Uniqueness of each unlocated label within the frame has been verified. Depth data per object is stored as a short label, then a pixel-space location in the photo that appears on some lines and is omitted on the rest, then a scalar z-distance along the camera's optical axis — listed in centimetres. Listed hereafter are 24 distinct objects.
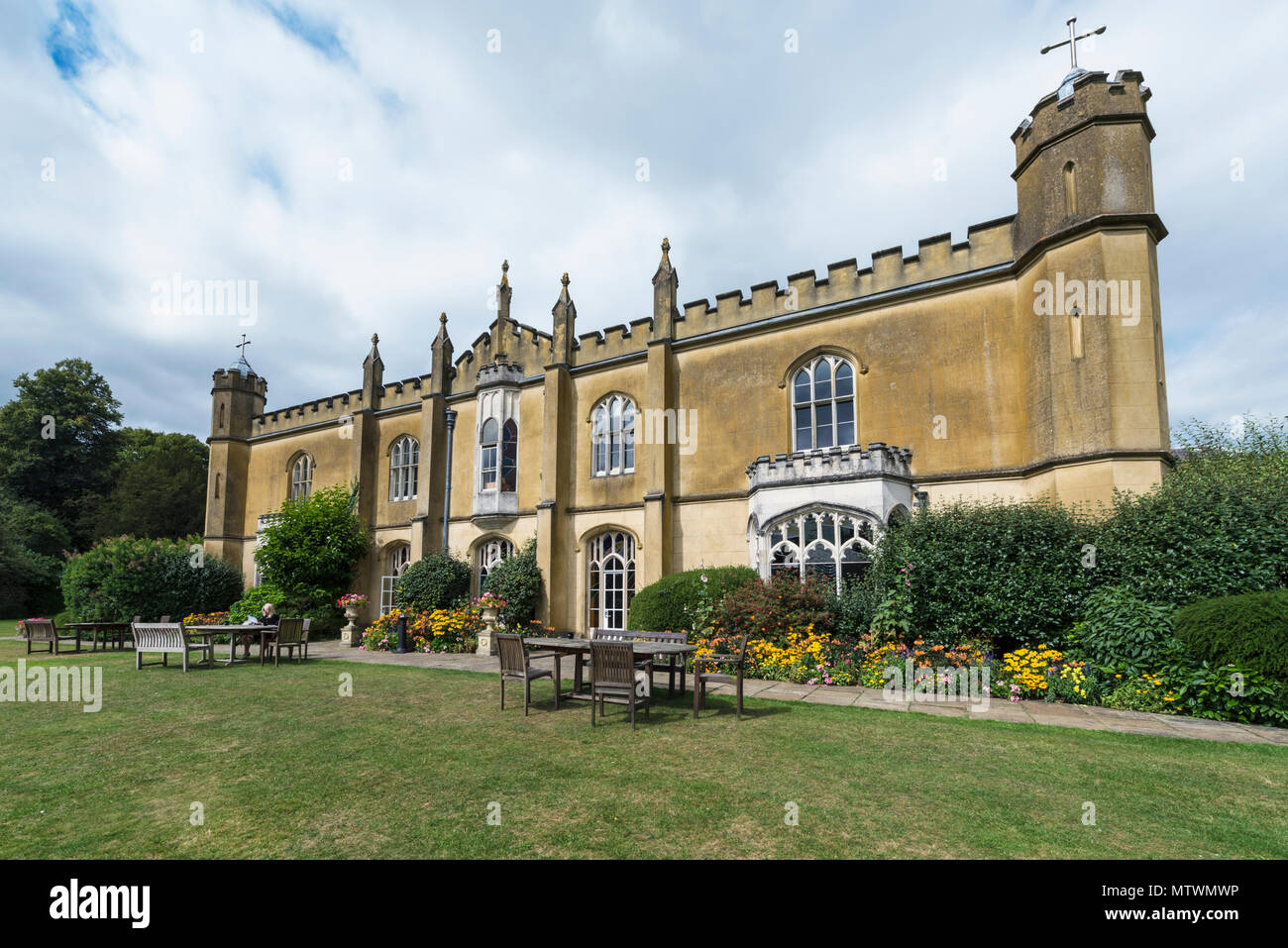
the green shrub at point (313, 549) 2133
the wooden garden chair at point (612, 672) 761
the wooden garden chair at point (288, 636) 1353
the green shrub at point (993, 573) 1024
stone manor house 1206
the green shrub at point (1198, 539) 893
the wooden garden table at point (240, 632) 1309
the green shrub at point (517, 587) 1775
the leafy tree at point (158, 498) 3388
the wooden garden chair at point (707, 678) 806
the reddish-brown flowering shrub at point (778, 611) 1203
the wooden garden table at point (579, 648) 863
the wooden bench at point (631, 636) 1022
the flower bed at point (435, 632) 1694
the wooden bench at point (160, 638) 1227
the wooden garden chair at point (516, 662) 834
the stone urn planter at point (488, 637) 1608
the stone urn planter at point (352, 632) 1920
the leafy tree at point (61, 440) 3581
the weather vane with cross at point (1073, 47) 1322
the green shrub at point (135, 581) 2052
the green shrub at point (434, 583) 1930
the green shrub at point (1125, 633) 882
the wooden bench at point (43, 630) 1545
